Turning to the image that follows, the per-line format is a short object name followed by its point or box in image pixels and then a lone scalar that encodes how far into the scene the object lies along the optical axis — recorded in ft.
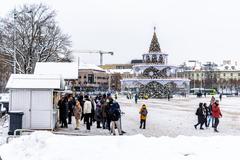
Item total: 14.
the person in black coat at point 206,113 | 86.10
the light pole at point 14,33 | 166.41
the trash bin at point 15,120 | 71.10
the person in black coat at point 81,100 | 92.10
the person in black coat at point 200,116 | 84.33
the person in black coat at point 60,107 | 81.38
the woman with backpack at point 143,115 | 84.94
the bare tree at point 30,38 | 185.78
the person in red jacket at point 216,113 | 81.92
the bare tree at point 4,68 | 200.21
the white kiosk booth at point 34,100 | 75.56
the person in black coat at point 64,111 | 81.30
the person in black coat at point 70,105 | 89.88
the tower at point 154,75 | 243.19
